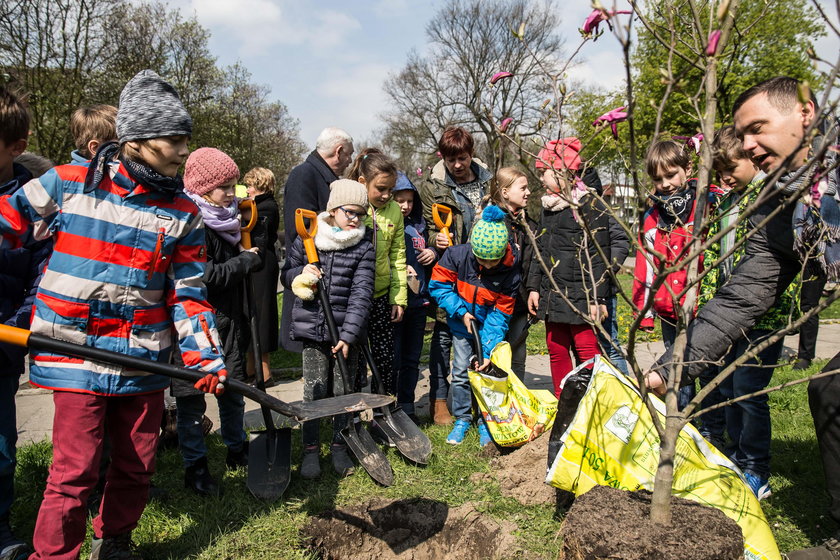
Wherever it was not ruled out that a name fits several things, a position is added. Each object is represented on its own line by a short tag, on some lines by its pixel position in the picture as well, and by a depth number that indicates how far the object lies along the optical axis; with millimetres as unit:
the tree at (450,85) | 33062
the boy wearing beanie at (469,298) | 4031
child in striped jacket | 2225
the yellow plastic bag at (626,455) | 2268
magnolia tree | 1416
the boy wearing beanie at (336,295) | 3506
